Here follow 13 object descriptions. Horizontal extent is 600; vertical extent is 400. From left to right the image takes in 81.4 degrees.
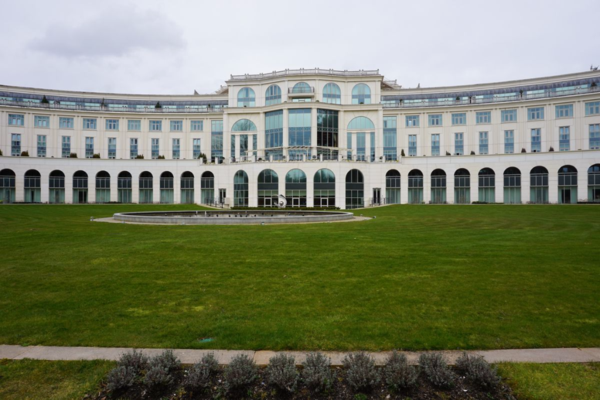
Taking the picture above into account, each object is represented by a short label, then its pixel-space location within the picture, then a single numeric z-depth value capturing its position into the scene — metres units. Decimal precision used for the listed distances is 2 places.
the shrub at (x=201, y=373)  5.48
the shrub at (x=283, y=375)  5.46
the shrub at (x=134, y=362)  5.87
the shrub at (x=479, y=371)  5.53
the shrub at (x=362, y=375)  5.48
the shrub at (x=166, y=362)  5.75
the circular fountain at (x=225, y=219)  28.64
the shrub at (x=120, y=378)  5.41
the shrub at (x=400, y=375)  5.54
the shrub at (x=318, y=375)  5.50
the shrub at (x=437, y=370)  5.59
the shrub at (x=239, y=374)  5.45
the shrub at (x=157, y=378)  5.46
